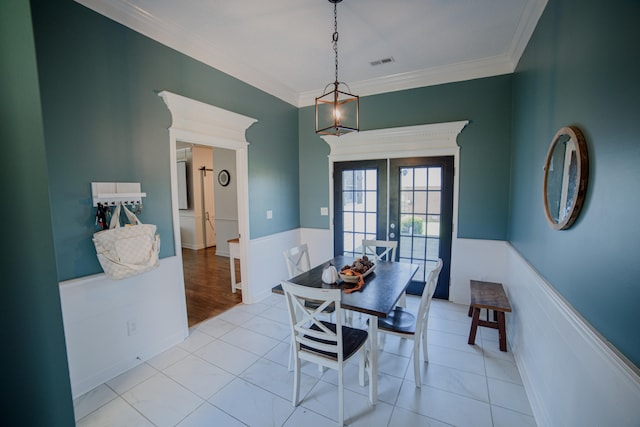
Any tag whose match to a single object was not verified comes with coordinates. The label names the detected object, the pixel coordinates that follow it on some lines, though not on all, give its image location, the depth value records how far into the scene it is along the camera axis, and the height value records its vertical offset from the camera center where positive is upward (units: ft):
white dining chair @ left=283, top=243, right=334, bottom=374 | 7.76 -2.50
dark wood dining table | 6.16 -2.57
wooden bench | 8.41 -3.61
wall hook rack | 6.93 +0.08
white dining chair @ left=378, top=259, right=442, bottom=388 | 6.79 -3.55
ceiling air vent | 10.59 +5.27
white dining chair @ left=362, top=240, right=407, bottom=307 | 10.46 -2.13
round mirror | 4.41 +0.25
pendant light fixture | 13.74 +4.15
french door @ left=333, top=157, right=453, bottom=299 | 12.02 -0.66
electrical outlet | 7.70 -3.83
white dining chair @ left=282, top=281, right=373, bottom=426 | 5.64 -3.52
